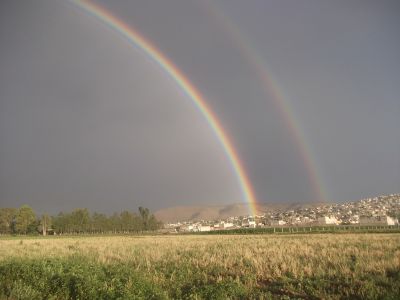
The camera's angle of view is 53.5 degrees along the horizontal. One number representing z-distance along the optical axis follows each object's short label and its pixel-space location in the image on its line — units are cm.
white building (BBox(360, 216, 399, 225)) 16388
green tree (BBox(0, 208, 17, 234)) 16200
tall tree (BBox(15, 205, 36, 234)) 15588
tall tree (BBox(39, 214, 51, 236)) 16700
